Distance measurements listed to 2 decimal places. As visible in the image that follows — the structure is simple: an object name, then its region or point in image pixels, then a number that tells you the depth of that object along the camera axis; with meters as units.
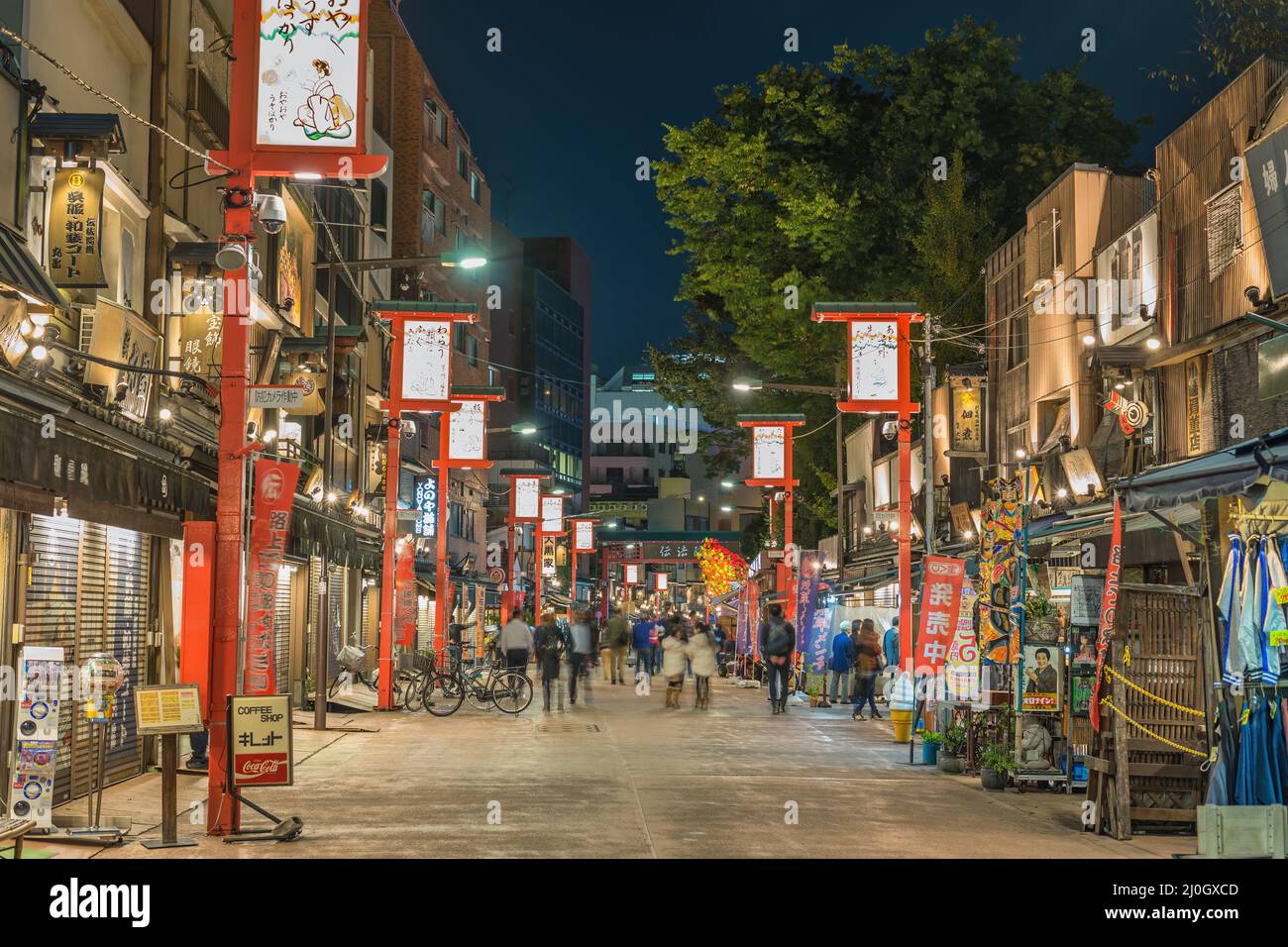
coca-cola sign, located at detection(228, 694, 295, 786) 12.34
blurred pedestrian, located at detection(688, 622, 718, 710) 30.50
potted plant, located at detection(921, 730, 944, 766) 19.81
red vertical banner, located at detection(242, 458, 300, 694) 16.12
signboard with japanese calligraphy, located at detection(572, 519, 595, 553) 72.25
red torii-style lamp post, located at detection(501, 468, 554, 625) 53.69
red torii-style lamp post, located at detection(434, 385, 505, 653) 35.28
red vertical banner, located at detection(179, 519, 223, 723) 12.48
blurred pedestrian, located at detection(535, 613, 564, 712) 29.56
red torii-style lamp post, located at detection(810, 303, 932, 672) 26.09
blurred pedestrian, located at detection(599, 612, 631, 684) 36.22
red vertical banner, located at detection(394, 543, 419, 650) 30.70
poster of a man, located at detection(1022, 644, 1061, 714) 16.45
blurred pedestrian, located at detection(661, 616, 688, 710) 31.09
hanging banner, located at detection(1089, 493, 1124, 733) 13.40
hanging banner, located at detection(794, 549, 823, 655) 33.97
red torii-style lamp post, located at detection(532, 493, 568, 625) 57.34
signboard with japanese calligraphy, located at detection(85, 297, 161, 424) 15.28
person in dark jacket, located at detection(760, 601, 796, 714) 29.30
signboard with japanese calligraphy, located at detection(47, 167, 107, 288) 14.59
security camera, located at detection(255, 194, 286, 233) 13.45
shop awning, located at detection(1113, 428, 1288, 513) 10.80
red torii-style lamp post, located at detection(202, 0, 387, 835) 12.51
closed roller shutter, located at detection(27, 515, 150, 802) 13.88
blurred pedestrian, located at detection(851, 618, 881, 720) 28.36
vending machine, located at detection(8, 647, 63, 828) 11.12
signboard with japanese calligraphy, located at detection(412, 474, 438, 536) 44.34
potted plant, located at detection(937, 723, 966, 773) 18.94
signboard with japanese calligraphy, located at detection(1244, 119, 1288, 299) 18.73
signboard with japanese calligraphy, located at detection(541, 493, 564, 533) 57.34
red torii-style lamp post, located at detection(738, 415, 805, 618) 39.06
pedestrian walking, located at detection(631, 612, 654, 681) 42.12
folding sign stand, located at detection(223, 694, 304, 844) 11.99
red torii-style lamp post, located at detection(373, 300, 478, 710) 28.66
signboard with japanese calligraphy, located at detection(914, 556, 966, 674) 20.23
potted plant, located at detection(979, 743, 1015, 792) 16.78
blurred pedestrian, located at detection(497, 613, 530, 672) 29.45
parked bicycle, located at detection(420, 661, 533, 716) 28.31
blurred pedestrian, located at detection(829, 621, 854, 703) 32.53
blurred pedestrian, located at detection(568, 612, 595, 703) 30.45
